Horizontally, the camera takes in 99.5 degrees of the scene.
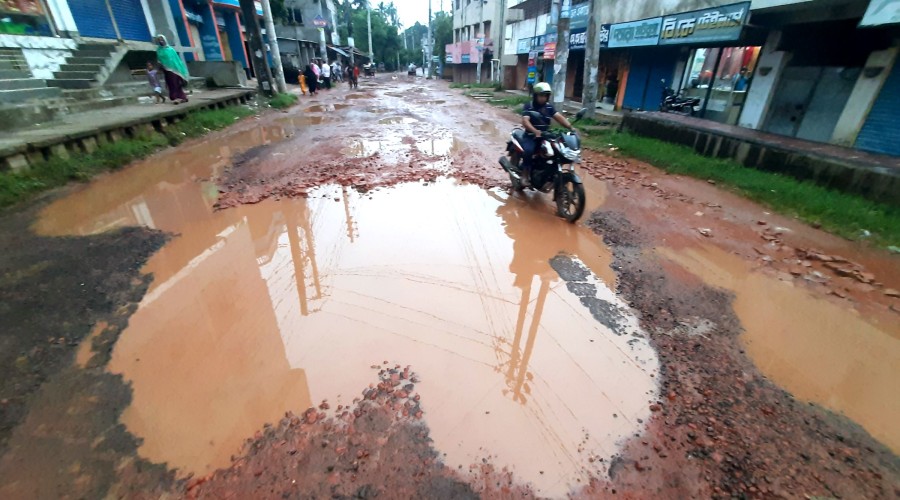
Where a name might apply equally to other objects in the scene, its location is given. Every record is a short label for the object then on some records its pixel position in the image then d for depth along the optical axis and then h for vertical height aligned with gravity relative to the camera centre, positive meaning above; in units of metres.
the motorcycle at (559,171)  4.96 -1.38
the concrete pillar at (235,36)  24.06 +1.45
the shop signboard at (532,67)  22.42 -0.29
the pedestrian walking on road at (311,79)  21.64 -0.90
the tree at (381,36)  59.62 +3.78
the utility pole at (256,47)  15.31 +0.54
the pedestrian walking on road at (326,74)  26.17 -0.81
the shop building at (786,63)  8.11 -0.03
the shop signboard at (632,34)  13.09 +0.94
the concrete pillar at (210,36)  21.06 +1.27
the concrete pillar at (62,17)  11.27 +1.21
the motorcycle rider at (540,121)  5.43 -0.75
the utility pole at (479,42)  31.88 +1.56
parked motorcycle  13.60 -1.35
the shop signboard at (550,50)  19.19 +0.53
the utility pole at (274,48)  16.14 +0.53
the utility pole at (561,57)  12.15 +0.14
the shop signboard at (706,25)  10.04 +0.96
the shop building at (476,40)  31.81 +1.79
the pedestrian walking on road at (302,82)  22.25 -1.09
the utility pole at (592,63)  11.59 -0.04
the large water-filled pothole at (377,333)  2.29 -1.98
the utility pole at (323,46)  29.53 +1.07
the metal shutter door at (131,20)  14.35 +1.47
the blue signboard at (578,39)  16.94 +0.92
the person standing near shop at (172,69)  10.37 -0.20
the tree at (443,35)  52.08 +3.31
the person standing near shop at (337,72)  31.02 -0.84
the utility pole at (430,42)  45.56 +2.05
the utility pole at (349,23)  48.67 +5.26
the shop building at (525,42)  21.70 +1.04
